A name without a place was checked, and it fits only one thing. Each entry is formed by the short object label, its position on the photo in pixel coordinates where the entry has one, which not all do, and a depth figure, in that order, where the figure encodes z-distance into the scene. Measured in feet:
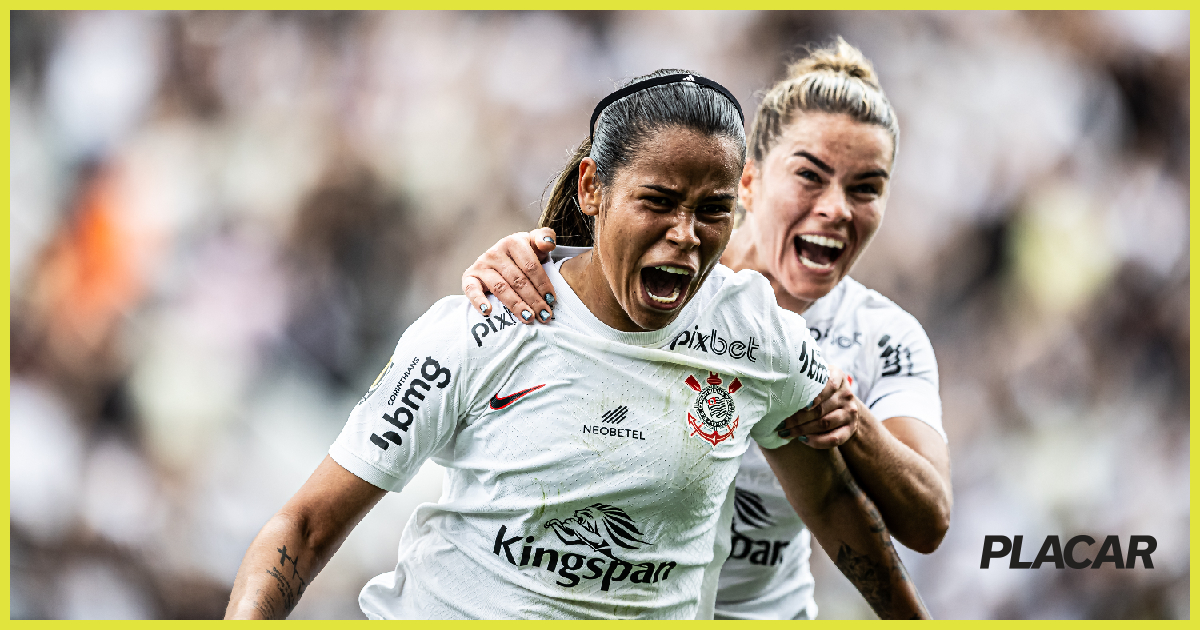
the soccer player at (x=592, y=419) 27.55
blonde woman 28.94
